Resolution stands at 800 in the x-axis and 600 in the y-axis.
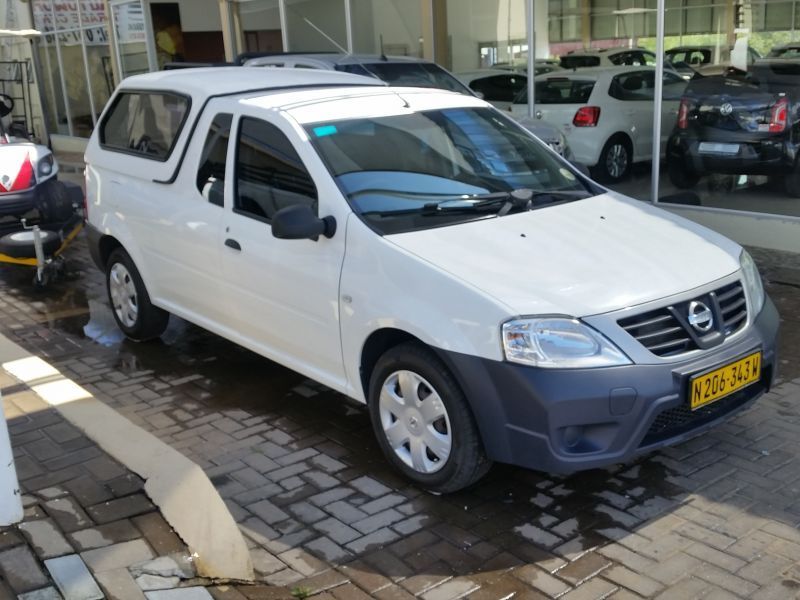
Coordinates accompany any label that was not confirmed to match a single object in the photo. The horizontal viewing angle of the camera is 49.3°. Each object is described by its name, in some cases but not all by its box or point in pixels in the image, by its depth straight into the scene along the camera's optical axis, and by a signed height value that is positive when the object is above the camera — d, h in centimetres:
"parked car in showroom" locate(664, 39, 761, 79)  847 -20
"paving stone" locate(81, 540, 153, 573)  321 -175
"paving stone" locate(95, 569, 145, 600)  304 -175
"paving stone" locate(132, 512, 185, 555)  338 -177
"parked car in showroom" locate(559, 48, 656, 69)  958 -16
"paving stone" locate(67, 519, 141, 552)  335 -174
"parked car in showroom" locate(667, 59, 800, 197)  823 -86
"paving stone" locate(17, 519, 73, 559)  327 -171
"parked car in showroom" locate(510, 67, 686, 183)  953 -76
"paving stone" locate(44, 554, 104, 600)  301 -172
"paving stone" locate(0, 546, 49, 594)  304 -170
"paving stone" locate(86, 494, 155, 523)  356 -175
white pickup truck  357 -101
